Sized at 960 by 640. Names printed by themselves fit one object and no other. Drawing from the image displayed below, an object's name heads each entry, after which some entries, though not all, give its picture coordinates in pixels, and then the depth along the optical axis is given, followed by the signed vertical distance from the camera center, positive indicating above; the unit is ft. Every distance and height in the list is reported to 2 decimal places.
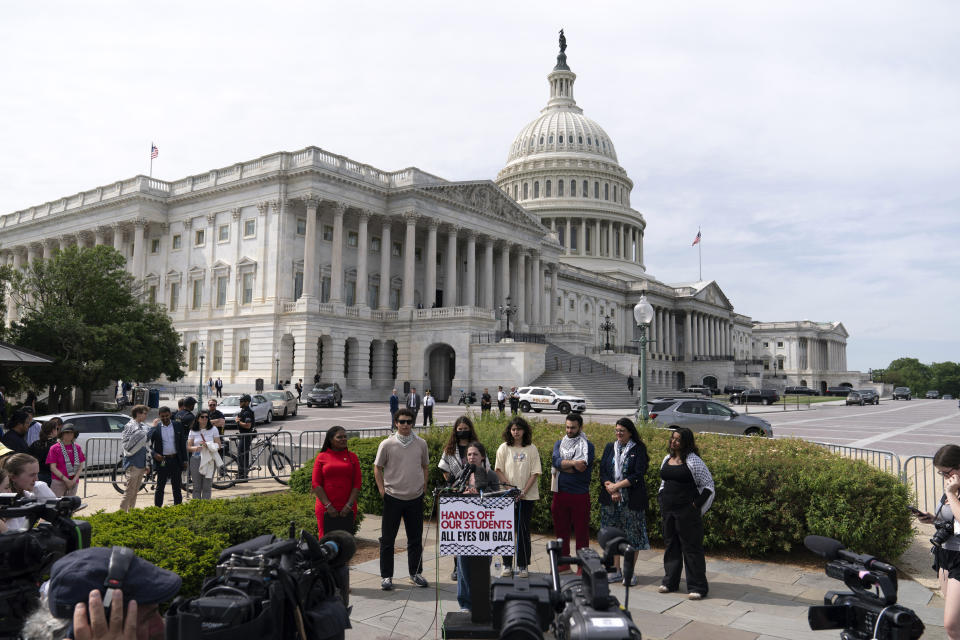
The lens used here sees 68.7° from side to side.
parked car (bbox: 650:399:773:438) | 82.28 -5.10
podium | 21.61 -4.84
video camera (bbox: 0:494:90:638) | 12.74 -3.34
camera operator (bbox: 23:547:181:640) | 10.48 -3.44
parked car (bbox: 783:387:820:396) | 303.68 -6.67
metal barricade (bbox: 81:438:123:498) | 55.98 -6.98
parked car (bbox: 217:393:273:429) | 93.97 -5.05
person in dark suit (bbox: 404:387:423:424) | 103.96 -3.98
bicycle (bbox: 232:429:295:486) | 53.83 -6.44
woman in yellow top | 28.12 -3.77
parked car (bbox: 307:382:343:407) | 145.89 -4.83
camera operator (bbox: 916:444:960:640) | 16.33 -3.95
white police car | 136.00 -4.88
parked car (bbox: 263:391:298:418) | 115.44 -4.82
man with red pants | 27.71 -4.45
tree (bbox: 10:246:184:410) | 114.32 +7.73
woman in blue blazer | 27.30 -4.20
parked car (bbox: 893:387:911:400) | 317.63 -7.68
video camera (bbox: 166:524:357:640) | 10.54 -3.54
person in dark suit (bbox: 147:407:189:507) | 42.73 -4.68
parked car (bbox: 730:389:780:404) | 216.84 -6.34
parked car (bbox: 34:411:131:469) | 57.44 -4.94
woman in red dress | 26.71 -4.05
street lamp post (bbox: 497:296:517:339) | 174.83 +16.68
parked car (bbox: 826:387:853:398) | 351.38 -7.82
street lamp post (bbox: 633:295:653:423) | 63.80 +5.41
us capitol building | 173.68 +30.53
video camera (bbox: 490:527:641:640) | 11.42 -4.10
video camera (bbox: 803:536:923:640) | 12.11 -4.12
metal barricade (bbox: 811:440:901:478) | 42.26 -5.25
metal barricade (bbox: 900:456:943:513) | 41.96 -7.70
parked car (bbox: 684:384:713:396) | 241.31 -4.97
